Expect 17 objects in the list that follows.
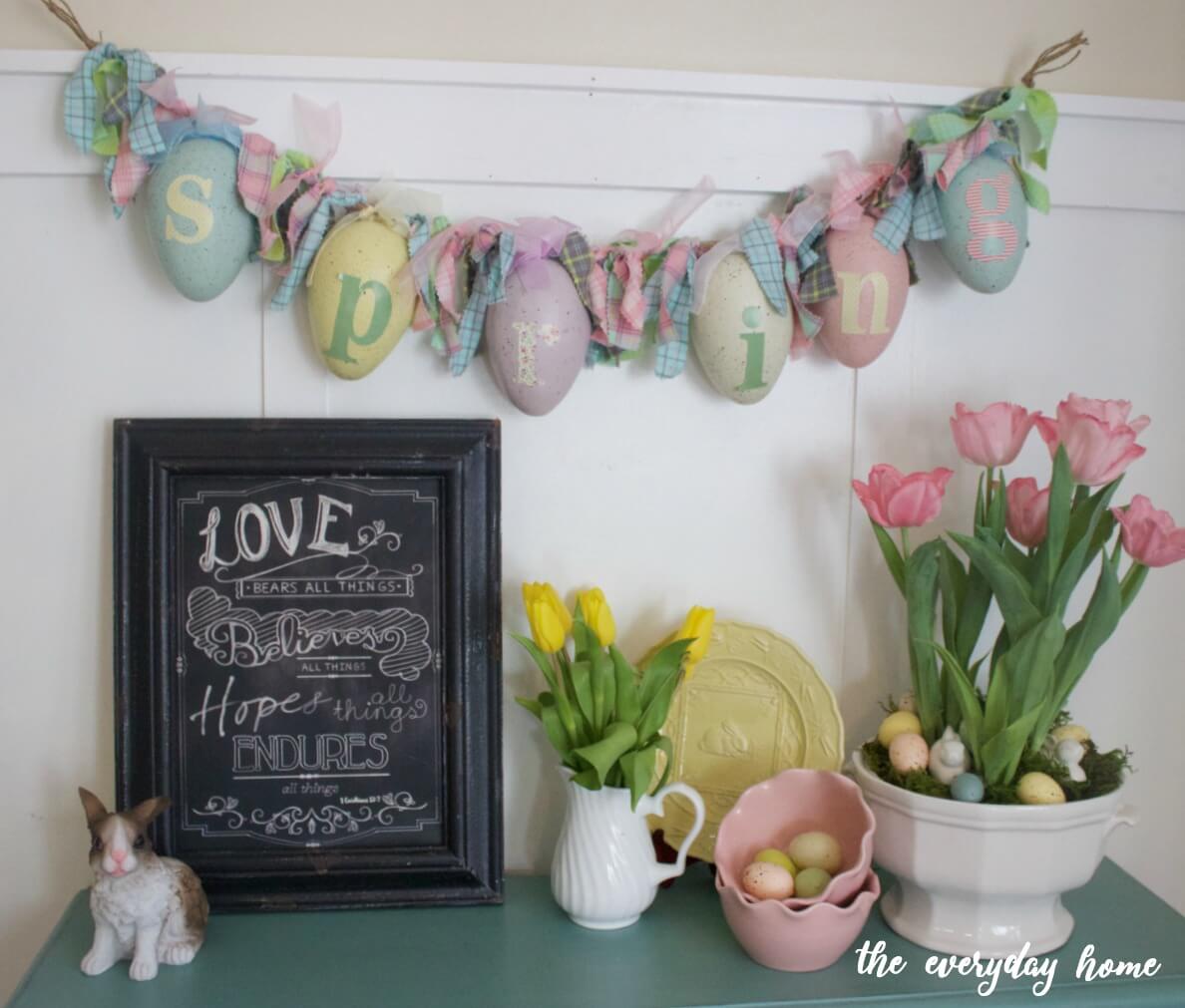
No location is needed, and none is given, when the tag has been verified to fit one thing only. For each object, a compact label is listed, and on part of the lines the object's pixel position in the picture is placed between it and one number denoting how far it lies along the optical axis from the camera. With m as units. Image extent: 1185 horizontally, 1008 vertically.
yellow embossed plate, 1.10
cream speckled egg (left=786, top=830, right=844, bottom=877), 0.98
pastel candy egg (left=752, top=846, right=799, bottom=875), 0.97
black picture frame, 1.05
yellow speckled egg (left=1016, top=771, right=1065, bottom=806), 0.95
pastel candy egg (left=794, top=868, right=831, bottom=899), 0.96
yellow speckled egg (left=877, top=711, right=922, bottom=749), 1.03
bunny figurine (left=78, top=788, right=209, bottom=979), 0.93
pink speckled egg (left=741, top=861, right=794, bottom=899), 0.94
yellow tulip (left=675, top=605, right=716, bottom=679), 1.05
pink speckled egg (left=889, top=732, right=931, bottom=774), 1.00
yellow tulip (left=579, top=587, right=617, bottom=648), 1.04
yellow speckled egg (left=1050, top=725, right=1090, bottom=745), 1.02
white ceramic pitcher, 1.00
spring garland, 0.99
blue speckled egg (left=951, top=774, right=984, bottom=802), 0.95
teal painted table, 0.90
